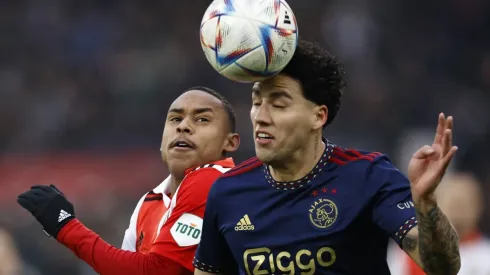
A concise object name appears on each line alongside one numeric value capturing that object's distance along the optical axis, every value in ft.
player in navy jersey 31.07
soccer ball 31.60
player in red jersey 35.99
